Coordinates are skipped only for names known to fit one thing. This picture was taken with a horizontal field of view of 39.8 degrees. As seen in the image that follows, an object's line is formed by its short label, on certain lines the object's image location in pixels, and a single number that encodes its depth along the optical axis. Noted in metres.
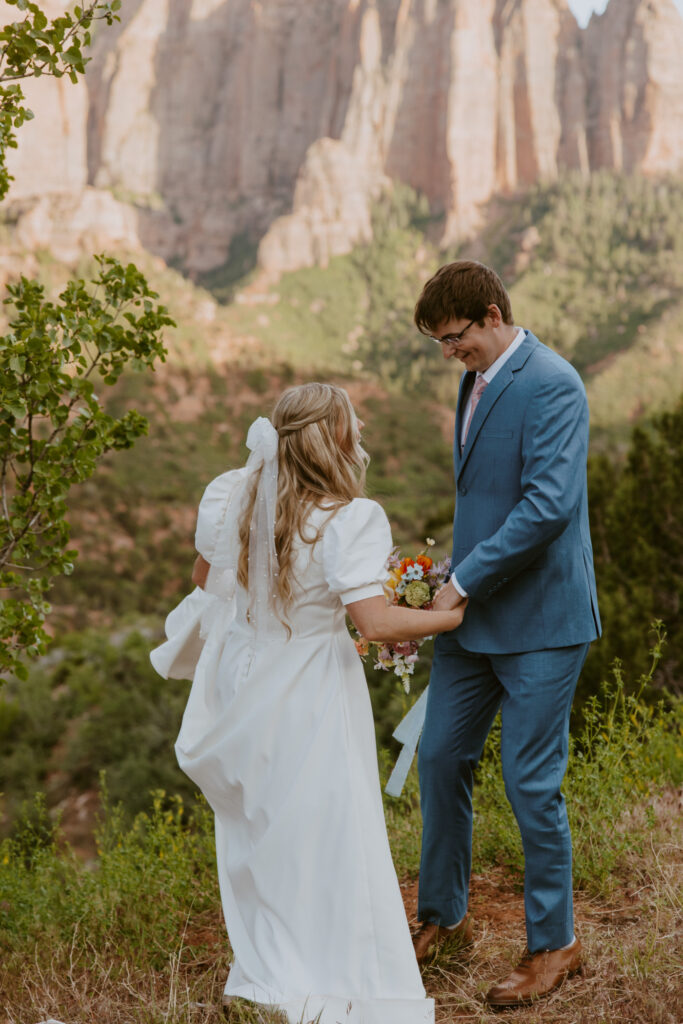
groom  2.59
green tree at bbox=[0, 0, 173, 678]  3.17
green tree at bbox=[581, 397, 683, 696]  8.48
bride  2.43
